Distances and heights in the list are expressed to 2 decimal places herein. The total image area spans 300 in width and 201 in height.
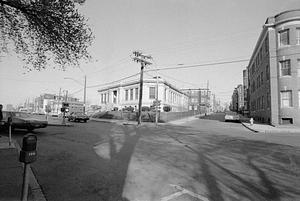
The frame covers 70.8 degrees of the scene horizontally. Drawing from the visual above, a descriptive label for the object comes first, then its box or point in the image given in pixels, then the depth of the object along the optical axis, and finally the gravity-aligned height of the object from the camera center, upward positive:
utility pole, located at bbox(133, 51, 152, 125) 31.16 +7.64
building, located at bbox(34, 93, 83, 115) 98.12 +2.97
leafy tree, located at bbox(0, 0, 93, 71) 10.28 +4.31
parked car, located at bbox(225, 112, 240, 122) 36.81 -0.92
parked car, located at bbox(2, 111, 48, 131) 14.01 -1.00
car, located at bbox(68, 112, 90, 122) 33.34 -1.28
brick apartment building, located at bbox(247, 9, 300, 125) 24.63 +5.62
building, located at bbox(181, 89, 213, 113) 101.62 +7.37
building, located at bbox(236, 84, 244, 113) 105.44 +8.12
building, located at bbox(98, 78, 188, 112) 47.81 +3.88
